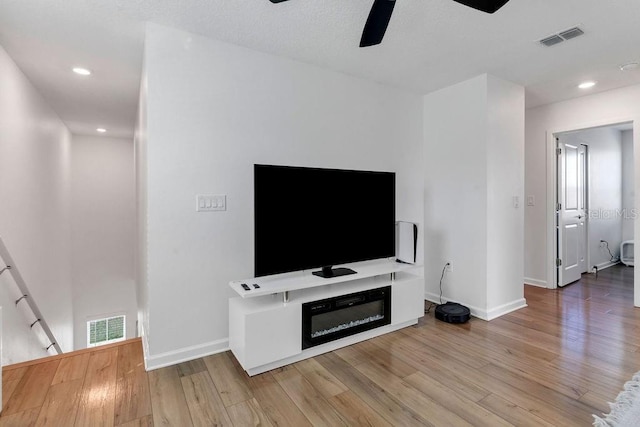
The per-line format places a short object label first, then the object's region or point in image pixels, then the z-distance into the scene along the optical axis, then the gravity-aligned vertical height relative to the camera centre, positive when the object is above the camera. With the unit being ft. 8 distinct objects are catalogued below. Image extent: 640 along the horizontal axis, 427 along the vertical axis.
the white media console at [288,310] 6.91 -2.36
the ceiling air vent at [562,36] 7.77 +4.37
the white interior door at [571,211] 13.82 -0.09
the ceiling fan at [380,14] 4.91 +3.29
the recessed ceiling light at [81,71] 9.70 +4.40
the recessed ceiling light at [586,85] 11.30 +4.50
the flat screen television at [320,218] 7.54 -0.17
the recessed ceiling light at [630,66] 9.63 +4.41
